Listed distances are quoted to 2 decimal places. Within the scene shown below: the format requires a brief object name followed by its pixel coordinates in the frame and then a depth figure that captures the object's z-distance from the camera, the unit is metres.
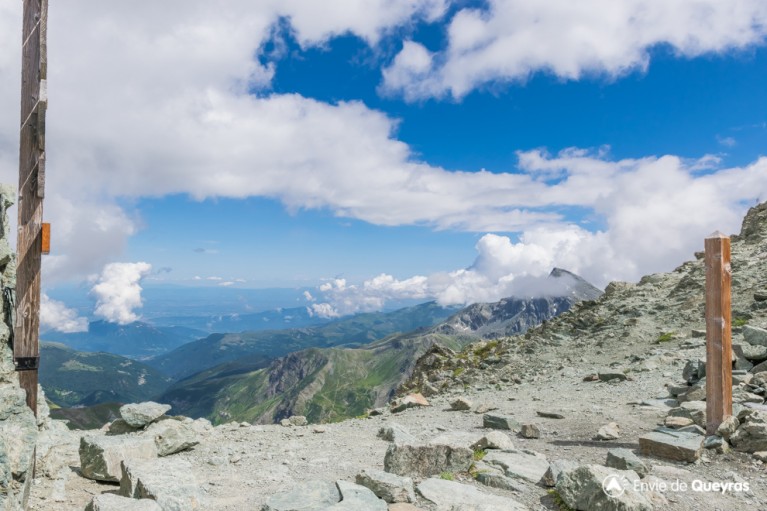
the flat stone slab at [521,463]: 10.36
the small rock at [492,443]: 12.41
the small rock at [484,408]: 19.84
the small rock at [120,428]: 15.02
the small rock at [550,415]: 17.25
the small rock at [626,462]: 10.23
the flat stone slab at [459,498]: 8.37
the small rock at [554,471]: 9.77
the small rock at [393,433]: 14.34
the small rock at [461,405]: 20.48
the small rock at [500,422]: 15.87
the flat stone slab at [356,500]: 8.11
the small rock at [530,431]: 14.66
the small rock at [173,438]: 12.66
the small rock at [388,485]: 8.85
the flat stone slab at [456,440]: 10.87
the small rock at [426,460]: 10.41
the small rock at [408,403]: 22.44
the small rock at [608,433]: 13.66
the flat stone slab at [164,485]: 8.20
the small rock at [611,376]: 23.11
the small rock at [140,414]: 14.95
